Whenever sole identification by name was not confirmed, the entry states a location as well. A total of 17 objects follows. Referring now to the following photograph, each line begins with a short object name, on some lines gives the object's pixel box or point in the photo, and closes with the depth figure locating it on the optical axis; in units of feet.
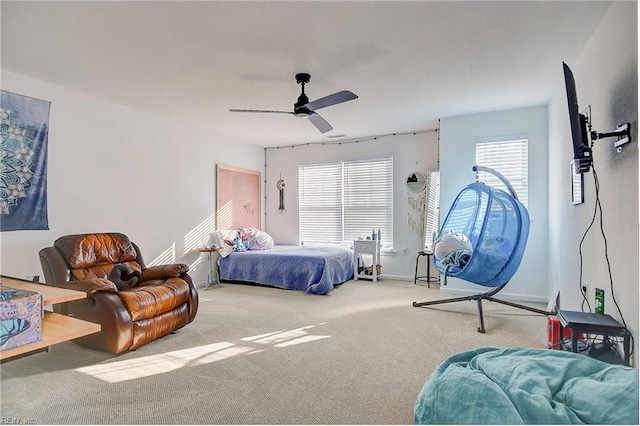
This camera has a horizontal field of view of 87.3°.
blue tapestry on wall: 10.12
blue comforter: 15.74
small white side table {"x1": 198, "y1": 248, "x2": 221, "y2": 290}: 17.44
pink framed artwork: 18.94
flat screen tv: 6.69
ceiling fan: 9.93
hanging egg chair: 11.50
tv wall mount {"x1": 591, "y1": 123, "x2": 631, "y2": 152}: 6.10
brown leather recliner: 8.59
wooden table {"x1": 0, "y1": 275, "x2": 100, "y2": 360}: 4.08
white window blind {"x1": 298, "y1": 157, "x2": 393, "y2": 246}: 19.51
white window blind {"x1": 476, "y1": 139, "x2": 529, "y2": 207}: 14.48
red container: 8.03
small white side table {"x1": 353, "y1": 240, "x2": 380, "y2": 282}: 18.22
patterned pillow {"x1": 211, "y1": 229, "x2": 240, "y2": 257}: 17.62
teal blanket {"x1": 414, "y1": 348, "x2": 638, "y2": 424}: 4.03
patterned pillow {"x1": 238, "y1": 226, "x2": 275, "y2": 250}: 18.98
